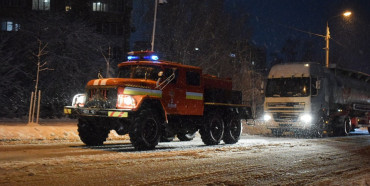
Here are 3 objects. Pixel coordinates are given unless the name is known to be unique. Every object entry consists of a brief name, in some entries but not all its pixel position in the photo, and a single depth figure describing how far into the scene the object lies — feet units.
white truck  71.92
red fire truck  41.11
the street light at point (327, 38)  108.76
